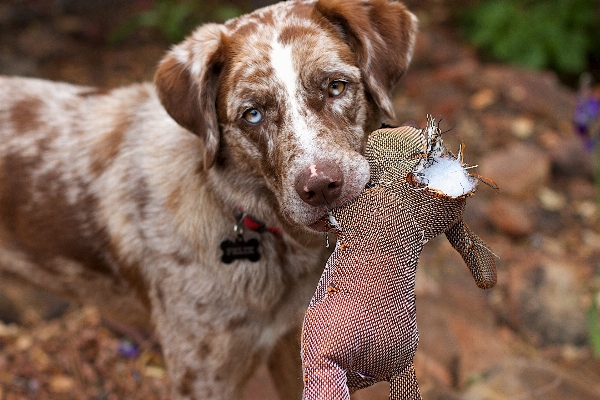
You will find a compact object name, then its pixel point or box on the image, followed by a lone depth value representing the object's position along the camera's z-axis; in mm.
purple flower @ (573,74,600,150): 3752
